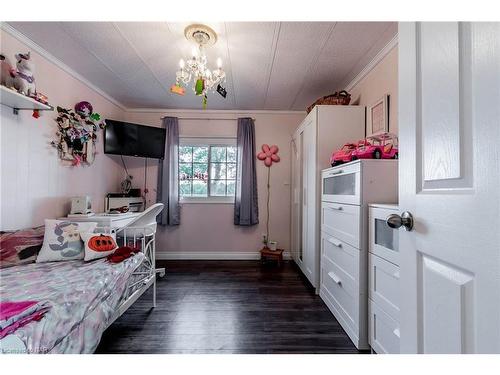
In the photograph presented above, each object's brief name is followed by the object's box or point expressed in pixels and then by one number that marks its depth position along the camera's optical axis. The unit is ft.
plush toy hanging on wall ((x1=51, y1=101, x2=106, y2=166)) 7.52
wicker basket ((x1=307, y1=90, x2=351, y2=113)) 7.89
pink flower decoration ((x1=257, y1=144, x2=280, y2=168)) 11.60
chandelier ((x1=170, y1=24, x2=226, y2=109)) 5.73
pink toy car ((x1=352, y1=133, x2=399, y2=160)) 5.34
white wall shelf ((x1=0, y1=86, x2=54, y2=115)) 5.20
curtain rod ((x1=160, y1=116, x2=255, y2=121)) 11.68
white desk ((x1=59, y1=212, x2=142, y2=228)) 7.51
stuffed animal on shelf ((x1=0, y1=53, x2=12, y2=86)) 5.56
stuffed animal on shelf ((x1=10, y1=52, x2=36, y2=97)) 5.61
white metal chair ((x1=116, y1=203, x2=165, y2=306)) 7.13
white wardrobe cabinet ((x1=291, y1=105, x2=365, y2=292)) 7.57
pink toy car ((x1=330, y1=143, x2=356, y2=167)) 6.05
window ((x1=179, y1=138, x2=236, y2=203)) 11.97
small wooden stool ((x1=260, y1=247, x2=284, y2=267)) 10.69
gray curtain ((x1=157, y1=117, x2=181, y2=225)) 11.18
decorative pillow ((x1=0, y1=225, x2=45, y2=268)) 5.22
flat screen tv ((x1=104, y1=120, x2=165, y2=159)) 9.84
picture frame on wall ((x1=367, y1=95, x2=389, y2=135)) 6.62
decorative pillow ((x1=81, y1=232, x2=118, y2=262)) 5.64
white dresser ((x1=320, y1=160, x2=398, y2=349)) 5.06
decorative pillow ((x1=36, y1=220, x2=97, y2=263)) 5.54
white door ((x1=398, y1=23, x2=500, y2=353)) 1.56
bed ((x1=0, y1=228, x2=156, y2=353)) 3.22
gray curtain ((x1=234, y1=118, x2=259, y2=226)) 11.33
